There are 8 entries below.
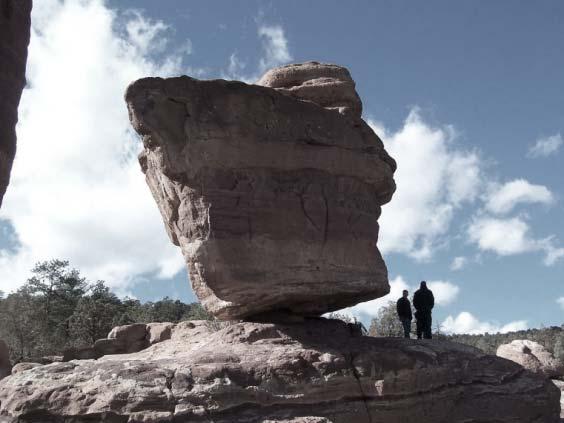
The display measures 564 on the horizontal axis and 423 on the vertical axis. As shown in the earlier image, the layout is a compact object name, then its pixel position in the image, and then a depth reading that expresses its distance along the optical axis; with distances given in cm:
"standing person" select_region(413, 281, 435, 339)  1404
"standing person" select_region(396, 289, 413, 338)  1392
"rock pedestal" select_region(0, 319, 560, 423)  798
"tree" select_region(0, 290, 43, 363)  3119
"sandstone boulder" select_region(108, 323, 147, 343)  1875
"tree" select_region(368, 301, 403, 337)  2762
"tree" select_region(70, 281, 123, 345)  2862
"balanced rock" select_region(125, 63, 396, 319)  970
